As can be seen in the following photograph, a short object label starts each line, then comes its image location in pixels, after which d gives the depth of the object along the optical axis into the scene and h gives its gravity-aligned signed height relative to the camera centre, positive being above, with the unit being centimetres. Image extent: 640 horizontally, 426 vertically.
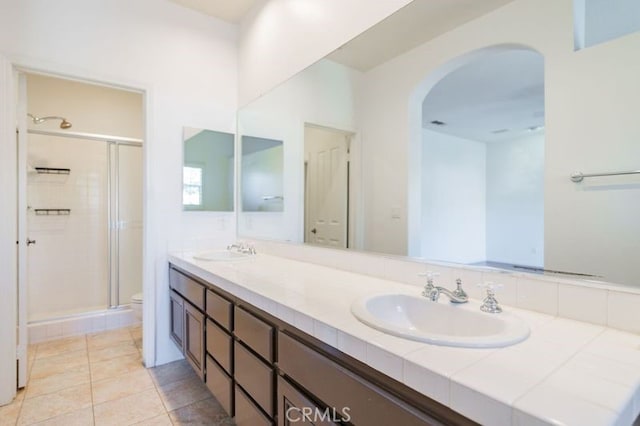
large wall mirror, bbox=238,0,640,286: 92 +28
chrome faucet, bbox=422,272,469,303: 108 -27
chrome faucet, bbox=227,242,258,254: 239 -27
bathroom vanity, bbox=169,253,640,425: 55 -32
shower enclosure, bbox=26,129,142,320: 318 -11
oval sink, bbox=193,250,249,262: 212 -31
